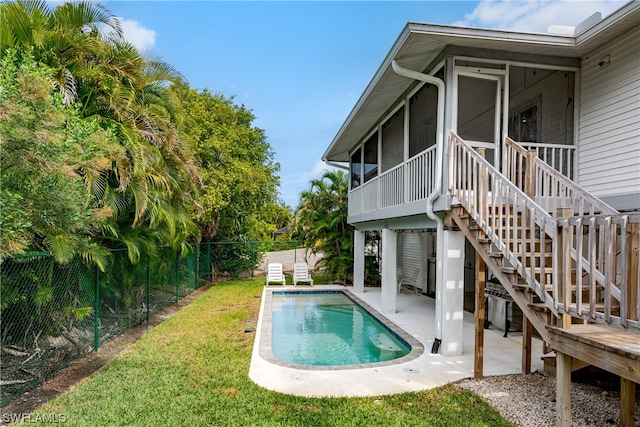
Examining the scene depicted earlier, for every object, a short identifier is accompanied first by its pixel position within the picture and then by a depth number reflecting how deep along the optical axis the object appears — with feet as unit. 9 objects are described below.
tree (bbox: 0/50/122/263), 13.05
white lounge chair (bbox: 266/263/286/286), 49.39
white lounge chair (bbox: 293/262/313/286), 49.21
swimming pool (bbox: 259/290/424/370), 22.85
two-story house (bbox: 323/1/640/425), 11.60
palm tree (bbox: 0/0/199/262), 19.51
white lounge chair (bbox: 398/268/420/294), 43.96
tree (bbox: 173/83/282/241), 47.65
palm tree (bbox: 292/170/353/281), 50.88
